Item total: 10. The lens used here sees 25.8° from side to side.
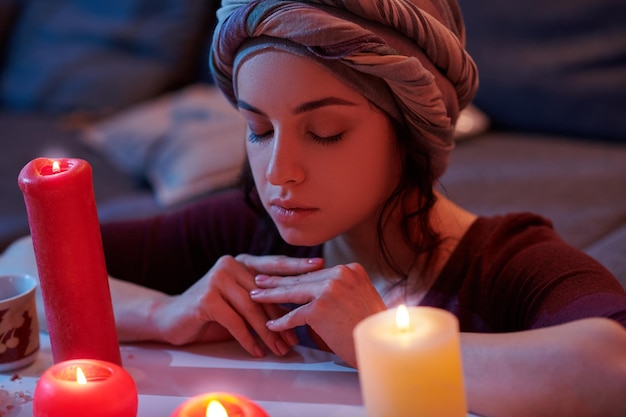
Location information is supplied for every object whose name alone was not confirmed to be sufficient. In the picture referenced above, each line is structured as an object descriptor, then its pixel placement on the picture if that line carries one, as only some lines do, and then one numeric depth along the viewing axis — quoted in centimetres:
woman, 102
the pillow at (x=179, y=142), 196
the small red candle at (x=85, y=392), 97
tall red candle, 104
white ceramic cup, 111
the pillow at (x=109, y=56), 284
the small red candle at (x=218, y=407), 93
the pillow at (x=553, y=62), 210
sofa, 179
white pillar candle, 87
